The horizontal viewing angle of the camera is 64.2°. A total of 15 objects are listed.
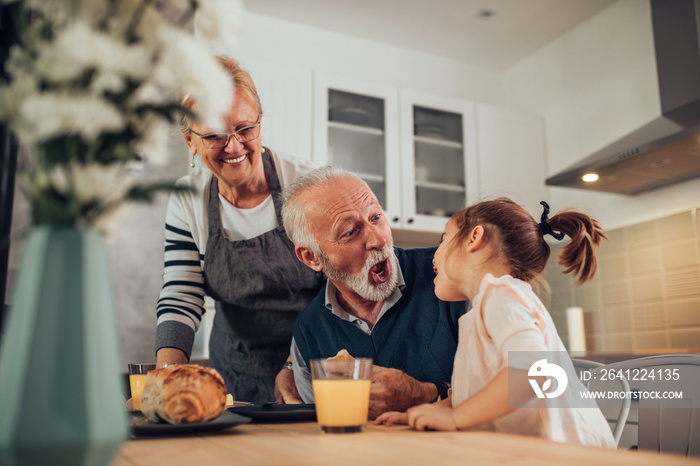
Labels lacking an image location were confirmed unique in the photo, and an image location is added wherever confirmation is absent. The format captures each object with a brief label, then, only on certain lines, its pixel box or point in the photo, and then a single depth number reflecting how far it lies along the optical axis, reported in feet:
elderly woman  5.66
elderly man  4.56
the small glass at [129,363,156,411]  3.49
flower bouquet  1.29
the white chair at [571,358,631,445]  3.73
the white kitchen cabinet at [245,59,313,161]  10.37
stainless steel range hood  8.16
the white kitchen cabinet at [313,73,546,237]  11.11
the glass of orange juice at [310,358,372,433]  2.37
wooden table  1.73
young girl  2.59
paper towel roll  10.53
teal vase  1.29
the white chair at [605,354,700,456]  3.61
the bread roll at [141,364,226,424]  2.41
